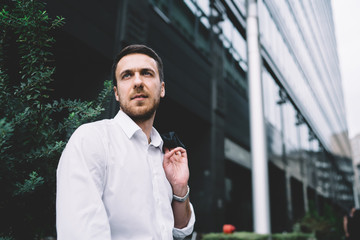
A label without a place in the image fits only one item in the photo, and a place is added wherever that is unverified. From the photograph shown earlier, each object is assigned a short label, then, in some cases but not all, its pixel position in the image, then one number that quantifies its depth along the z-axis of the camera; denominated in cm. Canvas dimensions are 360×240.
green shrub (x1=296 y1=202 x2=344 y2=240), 1387
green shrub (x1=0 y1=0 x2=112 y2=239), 162
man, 122
